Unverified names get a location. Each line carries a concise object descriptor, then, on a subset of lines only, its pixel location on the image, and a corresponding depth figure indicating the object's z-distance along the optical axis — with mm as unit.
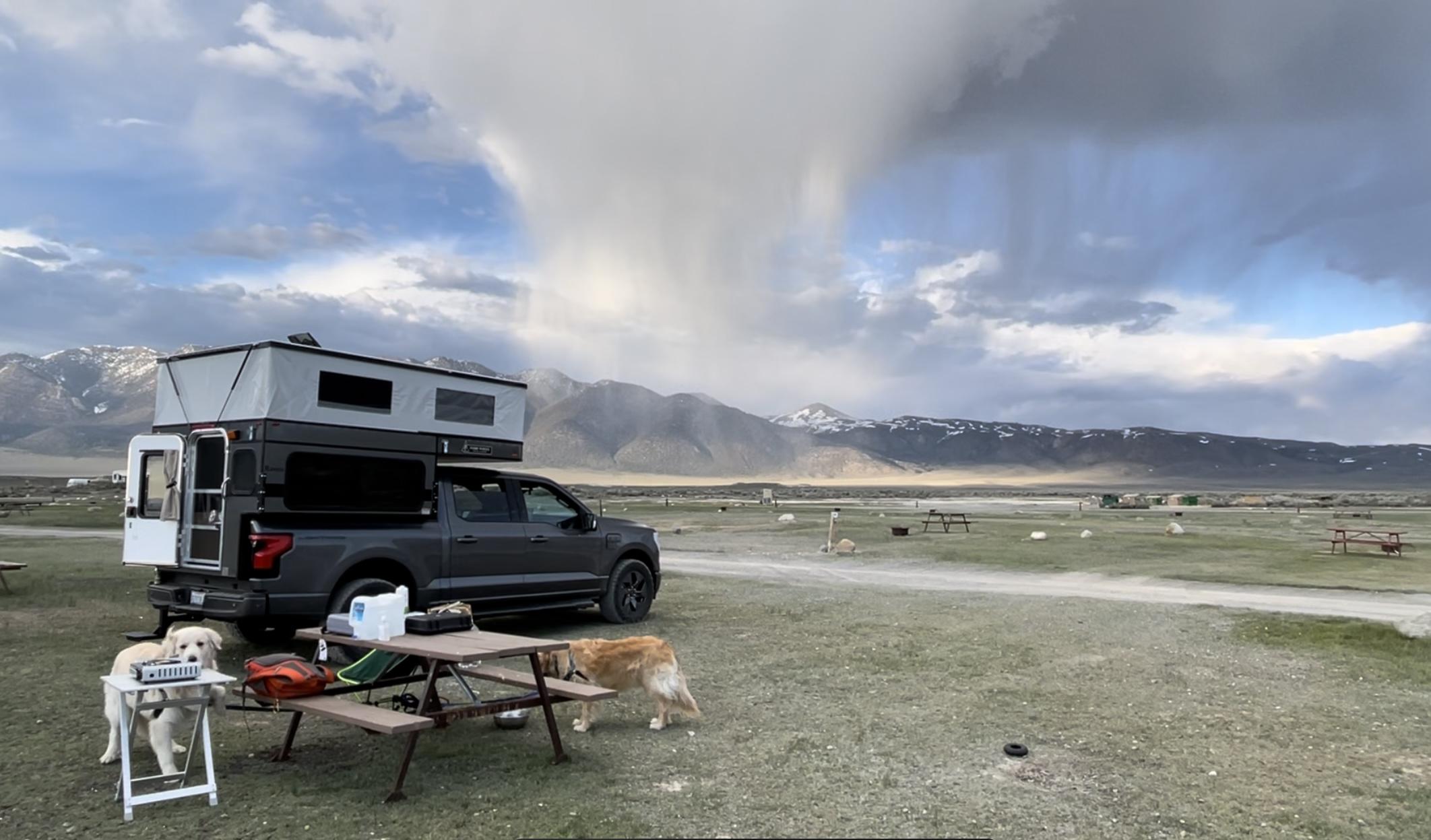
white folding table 5059
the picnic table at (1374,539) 25797
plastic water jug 5965
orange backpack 5703
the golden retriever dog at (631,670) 6949
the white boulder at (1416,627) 11320
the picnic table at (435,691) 5371
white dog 5566
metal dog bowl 6766
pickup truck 8664
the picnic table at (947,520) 37409
